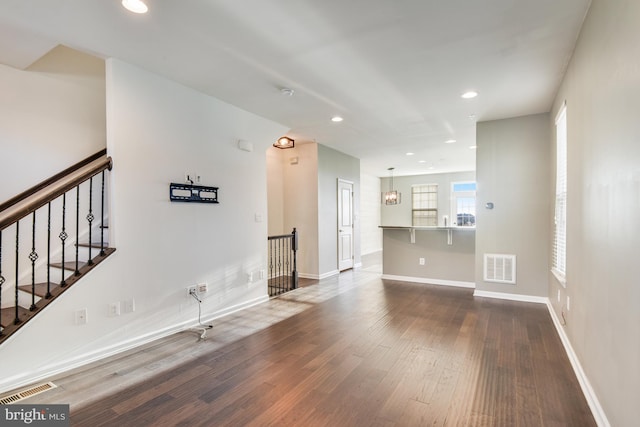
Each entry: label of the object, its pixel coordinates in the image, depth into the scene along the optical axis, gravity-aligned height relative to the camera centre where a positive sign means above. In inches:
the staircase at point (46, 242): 97.4 -12.7
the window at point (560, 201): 133.3 +2.3
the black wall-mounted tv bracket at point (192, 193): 135.6 +7.3
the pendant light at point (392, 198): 343.9 +10.5
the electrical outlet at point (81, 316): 105.9 -36.0
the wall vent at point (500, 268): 185.9 -36.7
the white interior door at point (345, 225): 280.4 -15.2
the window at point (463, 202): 439.2 +7.1
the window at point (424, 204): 465.7 +4.9
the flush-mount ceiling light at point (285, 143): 248.4 +51.8
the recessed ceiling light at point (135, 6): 85.1 +56.0
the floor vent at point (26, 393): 85.5 -51.6
